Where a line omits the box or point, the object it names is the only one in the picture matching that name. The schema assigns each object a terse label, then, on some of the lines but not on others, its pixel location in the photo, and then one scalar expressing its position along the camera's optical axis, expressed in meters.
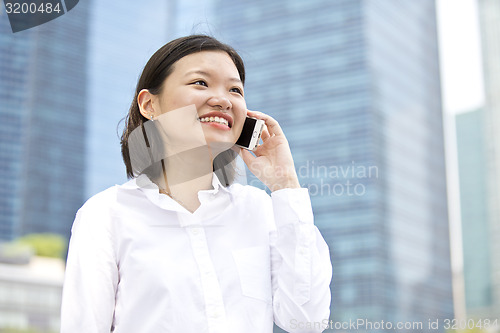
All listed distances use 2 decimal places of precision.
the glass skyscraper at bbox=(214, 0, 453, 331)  48.88
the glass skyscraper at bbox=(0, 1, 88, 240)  54.69
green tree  47.94
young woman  1.34
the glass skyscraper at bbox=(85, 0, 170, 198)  58.66
